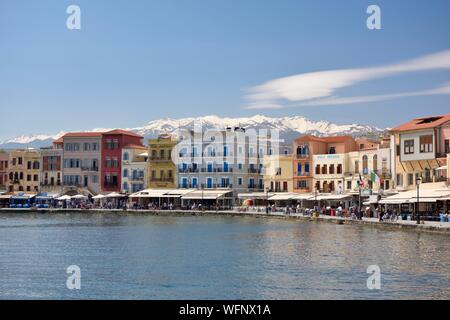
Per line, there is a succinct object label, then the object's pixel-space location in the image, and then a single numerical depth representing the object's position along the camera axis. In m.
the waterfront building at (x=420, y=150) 57.41
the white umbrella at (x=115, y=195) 87.12
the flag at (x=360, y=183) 57.57
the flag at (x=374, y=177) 55.07
